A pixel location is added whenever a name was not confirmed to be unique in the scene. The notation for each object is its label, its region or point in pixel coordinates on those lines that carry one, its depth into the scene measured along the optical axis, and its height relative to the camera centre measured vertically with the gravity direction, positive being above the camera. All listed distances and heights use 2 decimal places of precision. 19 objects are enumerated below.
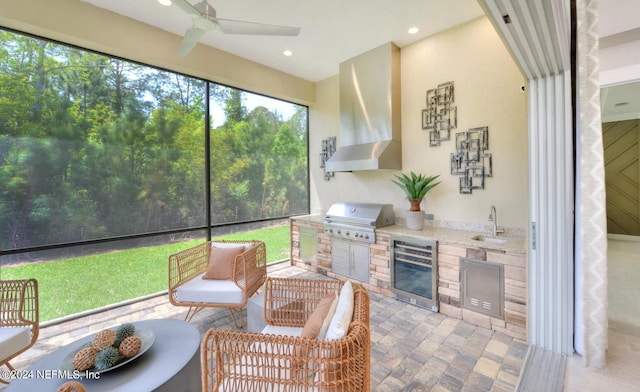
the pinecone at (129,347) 1.35 -0.79
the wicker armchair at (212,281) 2.29 -0.81
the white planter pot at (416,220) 3.01 -0.31
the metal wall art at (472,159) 2.80 +0.38
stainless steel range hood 3.35 +1.13
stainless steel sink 2.54 -0.48
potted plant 3.02 +0.00
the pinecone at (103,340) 1.35 -0.76
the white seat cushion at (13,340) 1.57 -0.89
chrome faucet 2.70 -0.30
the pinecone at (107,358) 1.27 -0.81
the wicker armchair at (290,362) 1.08 -0.73
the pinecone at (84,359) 1.26 -0.80
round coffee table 1.22 -0.88
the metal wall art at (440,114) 3.04 +0.95
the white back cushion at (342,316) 1.15 -0.59
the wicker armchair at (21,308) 1.75 -0.77
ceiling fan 2.03 +1.42
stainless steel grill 3.19 -0.34
